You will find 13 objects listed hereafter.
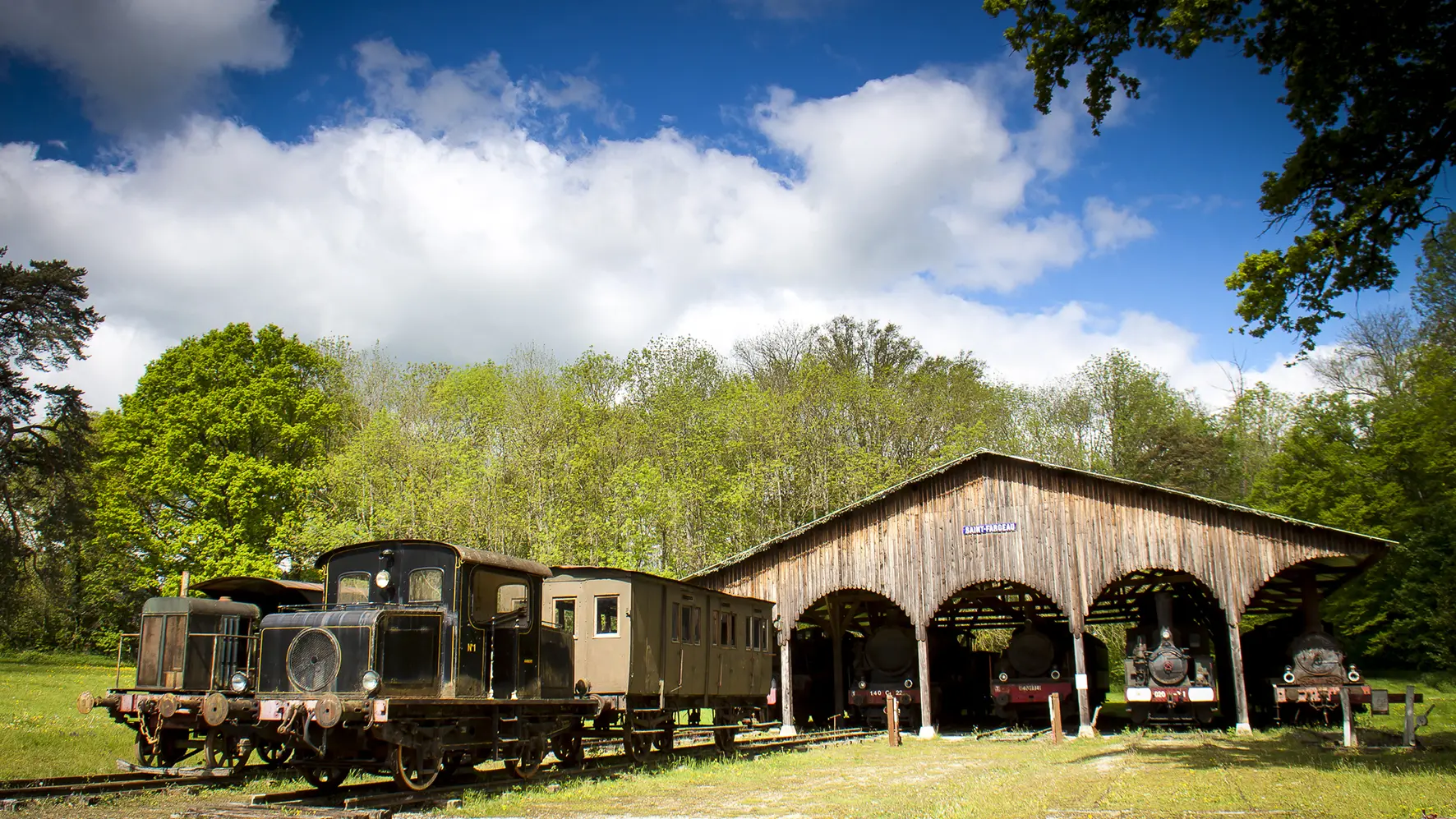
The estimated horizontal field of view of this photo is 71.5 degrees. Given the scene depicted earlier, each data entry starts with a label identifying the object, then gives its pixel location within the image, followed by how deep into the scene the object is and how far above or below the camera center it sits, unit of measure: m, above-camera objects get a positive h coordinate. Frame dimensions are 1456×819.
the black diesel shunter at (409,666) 11.63 -0.54
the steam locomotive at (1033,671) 27.98 -1.54
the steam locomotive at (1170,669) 24.91 -1.35
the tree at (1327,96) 12.18 +6.44
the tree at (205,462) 35.41 +5.64
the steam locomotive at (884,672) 29.33 -1.59
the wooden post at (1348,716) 18.67 -1.91
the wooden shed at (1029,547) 23.73 +1.65
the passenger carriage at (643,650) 15.84 -0.50
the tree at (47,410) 28.84 +6.25
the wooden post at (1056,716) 22.69 -2.24
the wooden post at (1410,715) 16.94 -1.71
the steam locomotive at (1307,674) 24.28 -1.50
